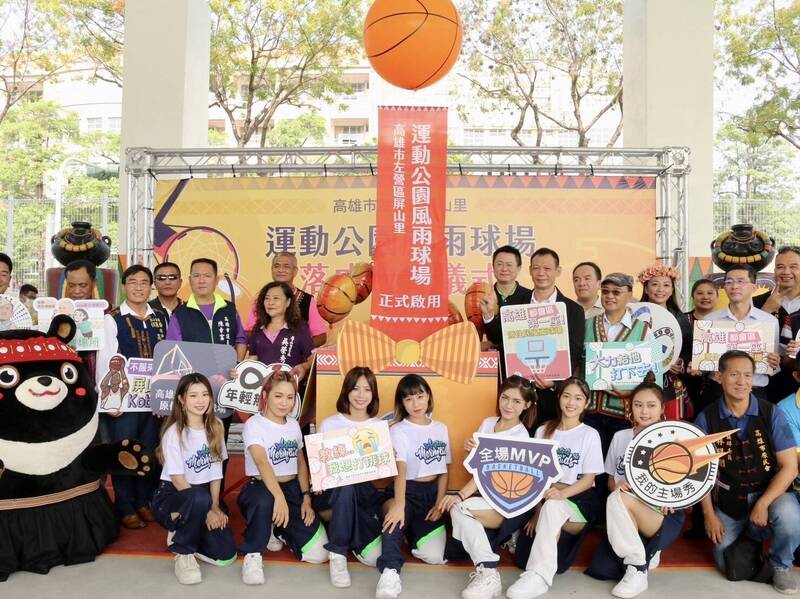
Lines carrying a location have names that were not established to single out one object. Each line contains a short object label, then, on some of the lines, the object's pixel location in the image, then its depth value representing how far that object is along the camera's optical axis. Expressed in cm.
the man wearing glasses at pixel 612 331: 376
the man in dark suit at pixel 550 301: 384
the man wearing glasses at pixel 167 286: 412
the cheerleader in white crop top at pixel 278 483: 330
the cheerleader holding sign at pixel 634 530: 310
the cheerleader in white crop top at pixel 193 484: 322
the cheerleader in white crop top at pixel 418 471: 338
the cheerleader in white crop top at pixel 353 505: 327
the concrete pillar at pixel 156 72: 897
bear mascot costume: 325
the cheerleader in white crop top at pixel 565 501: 310
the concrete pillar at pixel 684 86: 870
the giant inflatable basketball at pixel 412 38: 412
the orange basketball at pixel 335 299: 448
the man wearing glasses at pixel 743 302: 379
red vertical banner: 396
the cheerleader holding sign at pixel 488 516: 306
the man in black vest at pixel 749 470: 319
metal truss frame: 648
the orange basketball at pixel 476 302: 422
